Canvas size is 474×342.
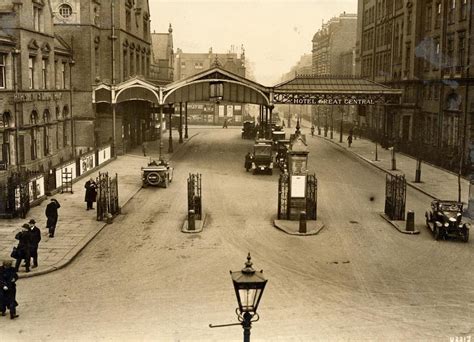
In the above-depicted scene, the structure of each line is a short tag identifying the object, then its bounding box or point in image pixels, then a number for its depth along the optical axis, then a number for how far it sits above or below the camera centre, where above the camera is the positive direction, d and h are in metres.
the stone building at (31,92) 31.56 +0.96
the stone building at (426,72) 40.25 +3.29
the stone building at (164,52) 87.19 +8.75
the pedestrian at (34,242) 17.36 -3.97
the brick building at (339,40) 94.94 +11.42
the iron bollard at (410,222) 22.48 -4.26
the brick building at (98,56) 44.28 +4.17
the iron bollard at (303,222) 21.92 -4.19
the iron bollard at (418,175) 33.84 -3.71
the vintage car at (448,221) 21.19 -4.03
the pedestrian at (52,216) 20.67 -3.83
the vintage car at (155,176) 32.09 -3.69
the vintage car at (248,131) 65.69 -2.43
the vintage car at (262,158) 37.47 -3.09
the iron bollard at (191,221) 22.52 -4.31
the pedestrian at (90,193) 25.66 -3.70
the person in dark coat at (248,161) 38.91 -3.41
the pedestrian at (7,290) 13.83 -4.30
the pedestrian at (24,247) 16.97 -4.05
